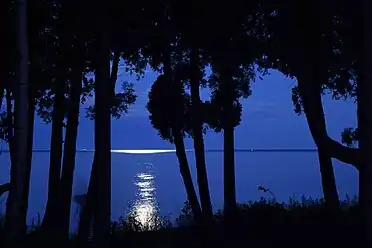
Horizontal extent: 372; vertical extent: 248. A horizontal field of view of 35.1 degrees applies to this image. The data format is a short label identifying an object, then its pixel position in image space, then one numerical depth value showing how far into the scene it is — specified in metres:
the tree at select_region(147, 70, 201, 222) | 15.88
